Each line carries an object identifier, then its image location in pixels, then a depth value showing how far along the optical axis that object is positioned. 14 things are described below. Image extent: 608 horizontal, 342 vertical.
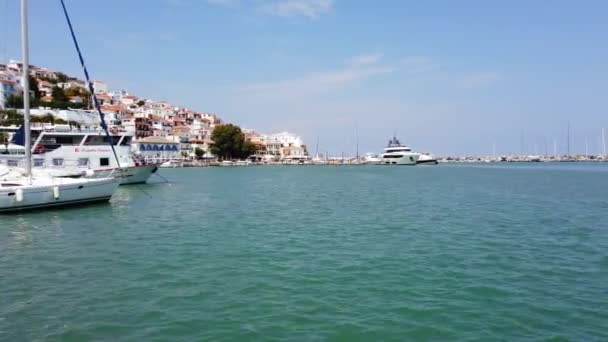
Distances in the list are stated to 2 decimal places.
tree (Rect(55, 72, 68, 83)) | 119.53
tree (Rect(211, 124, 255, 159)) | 118.81
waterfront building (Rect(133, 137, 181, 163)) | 100.62
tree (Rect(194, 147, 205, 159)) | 119.38
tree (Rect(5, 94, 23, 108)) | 75.38
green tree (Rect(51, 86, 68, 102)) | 89.95
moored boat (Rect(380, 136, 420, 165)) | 125.19
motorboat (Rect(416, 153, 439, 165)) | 128.07
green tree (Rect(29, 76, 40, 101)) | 89.61
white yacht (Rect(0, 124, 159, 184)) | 34.16
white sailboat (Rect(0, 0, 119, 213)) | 20.17
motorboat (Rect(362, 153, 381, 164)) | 142.38
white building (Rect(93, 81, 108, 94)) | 131.43
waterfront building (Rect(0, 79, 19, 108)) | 76.29
